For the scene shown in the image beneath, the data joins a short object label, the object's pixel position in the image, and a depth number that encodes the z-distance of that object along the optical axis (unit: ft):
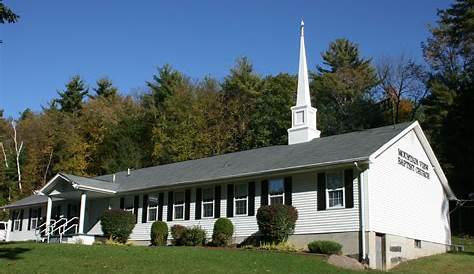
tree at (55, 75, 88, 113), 224.12
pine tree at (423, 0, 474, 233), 133.28
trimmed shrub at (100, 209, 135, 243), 96.12
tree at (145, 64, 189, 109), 191.52
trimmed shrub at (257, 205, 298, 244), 77.00
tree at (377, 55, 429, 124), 166.61
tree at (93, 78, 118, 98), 222.89
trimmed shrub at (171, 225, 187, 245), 89.30
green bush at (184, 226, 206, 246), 87.45
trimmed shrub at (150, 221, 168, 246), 92.99
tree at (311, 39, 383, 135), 161.17
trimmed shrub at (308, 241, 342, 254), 71.10
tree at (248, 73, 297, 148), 160.56
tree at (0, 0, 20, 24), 49.57
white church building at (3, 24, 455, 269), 74.54
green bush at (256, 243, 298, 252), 74.43
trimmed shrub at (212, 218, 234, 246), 83.61
